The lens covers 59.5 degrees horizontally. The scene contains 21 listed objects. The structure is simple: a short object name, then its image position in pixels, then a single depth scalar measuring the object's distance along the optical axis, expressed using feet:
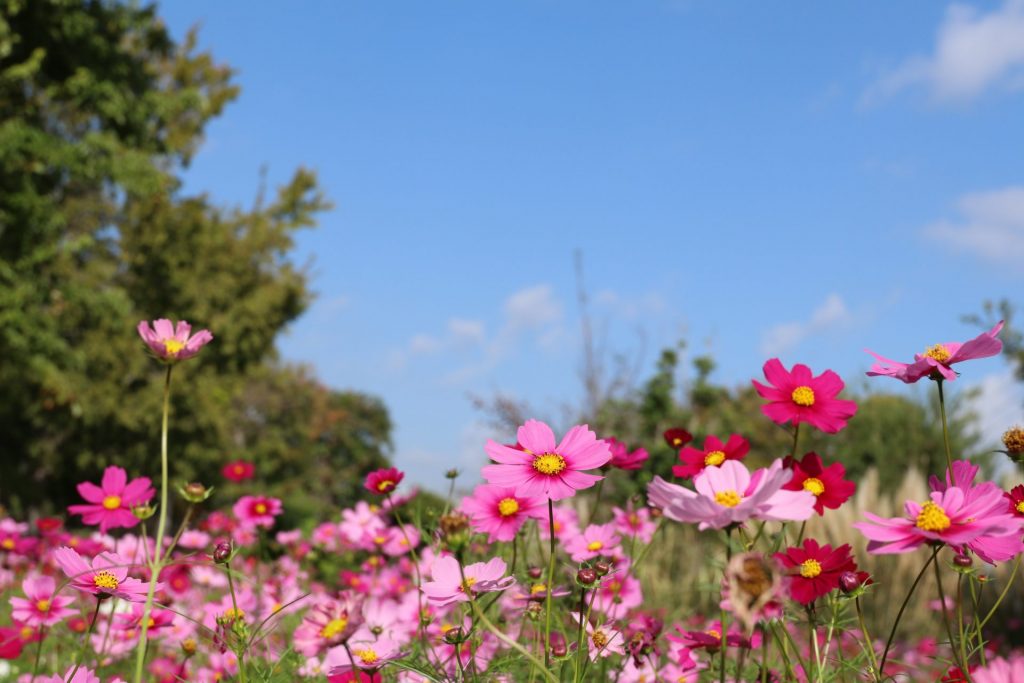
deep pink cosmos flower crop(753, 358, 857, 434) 5.55
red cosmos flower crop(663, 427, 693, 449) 7.29
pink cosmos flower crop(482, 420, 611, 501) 4.66
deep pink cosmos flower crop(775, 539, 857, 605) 4.73
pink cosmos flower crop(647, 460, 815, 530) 3.63
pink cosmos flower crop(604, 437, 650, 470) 6.84
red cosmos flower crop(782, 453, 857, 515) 5.29
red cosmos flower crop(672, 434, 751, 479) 5.89
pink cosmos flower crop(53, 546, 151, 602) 5.18
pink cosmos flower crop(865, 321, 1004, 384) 5.21
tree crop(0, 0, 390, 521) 44.24
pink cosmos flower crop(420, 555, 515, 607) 4.73
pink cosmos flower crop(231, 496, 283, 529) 10.87
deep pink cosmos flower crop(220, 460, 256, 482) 12.23
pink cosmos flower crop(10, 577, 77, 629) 7.19
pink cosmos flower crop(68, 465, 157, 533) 7.02
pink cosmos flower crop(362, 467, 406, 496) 7.11
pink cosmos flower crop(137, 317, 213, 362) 5.82
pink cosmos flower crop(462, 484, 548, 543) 5.62
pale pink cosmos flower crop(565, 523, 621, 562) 7.36
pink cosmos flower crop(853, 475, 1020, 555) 4.09
